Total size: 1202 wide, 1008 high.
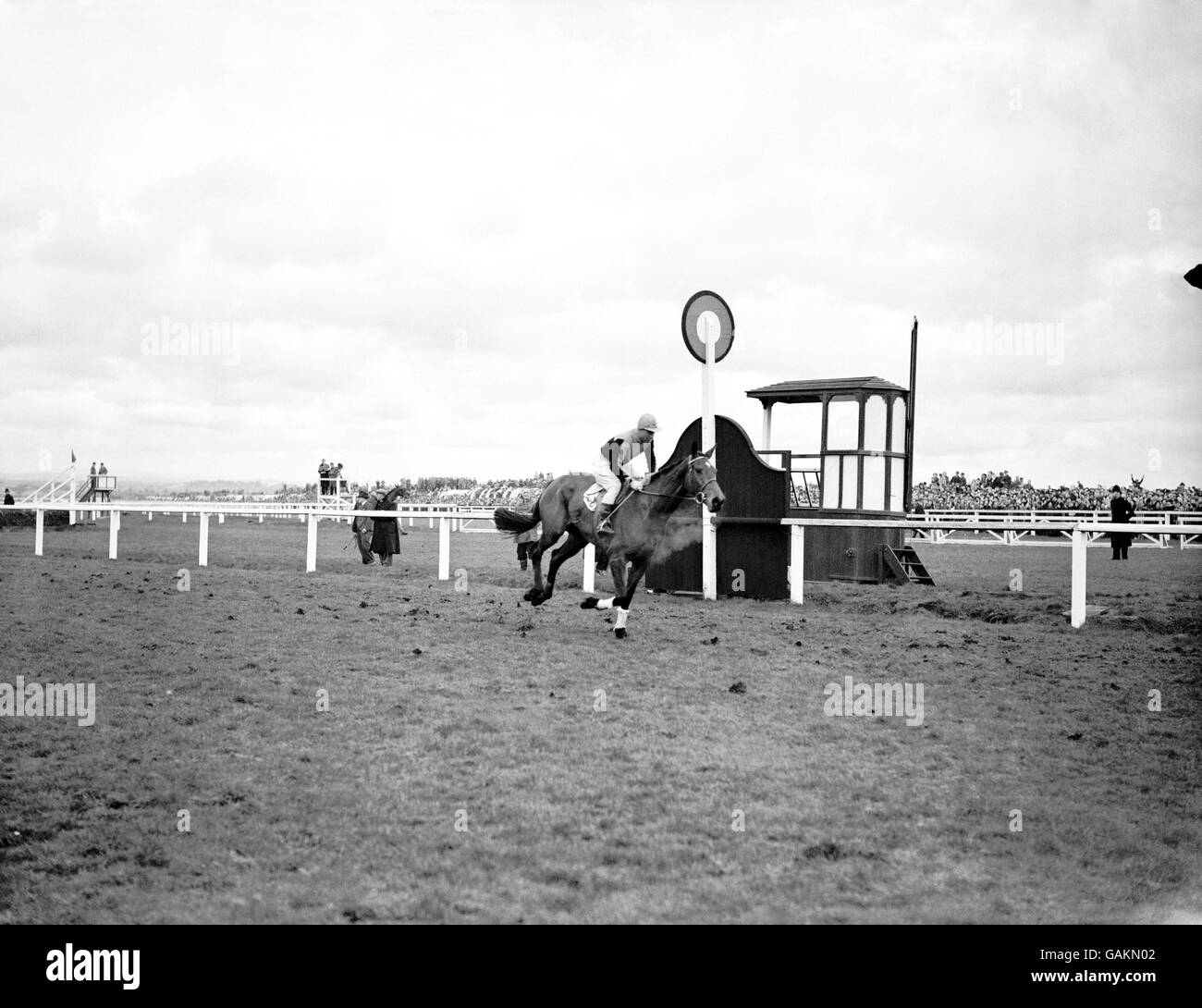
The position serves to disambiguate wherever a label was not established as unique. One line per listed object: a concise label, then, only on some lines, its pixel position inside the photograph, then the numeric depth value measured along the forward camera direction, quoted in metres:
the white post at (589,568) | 15.73
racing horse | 11.81
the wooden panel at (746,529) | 15.34
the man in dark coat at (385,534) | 21.59
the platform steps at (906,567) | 16.12
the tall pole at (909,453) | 17.30
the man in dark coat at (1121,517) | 26.19
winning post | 15.43
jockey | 12.23
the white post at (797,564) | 14.66
